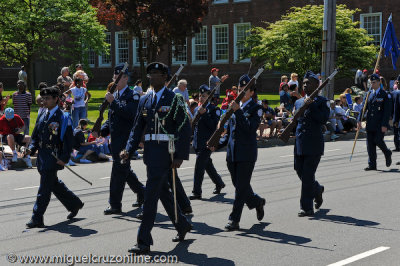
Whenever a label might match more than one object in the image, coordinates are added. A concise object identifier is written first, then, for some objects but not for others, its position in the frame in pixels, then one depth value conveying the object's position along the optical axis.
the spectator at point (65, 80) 20.69
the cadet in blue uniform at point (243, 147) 8.50
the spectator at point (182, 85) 15.46
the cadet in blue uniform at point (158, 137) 7.41
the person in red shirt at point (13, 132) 15.58
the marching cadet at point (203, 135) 10.93
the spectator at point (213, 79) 25.14
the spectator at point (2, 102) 18.00
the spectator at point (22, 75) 27.56
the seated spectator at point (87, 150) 16.67
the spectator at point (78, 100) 20.02
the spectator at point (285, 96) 23.73
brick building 39.78
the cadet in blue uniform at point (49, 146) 8.89
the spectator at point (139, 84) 19.49
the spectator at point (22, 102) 18.22
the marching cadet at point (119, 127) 9.58
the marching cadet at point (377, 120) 14.02
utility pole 22.56
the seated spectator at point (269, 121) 21.23
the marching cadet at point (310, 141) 9.40
